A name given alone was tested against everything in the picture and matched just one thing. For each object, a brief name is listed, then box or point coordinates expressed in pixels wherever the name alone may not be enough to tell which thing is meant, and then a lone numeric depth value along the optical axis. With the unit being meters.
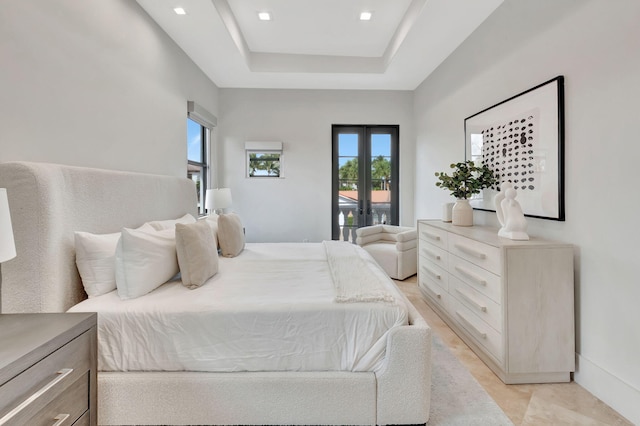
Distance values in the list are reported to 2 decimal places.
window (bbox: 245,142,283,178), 4.73
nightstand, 0.92
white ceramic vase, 2.90
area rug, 1.58
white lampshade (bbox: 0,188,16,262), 1.03
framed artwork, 2.02
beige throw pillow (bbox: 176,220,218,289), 1.81
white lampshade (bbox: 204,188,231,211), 3.77
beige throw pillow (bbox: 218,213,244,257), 2.62
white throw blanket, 1.57
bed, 1.45
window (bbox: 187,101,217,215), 3.72
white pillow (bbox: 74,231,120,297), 1.63
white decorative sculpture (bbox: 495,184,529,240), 2.07
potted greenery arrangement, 2.77
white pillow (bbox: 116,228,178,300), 1.61
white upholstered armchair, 3.96
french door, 4.85
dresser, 1.86
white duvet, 1.48
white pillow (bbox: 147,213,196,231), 2.25
